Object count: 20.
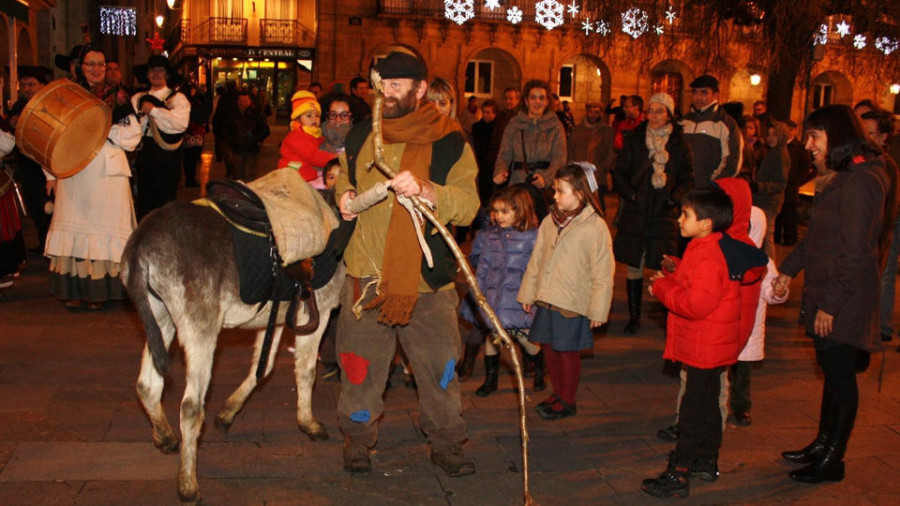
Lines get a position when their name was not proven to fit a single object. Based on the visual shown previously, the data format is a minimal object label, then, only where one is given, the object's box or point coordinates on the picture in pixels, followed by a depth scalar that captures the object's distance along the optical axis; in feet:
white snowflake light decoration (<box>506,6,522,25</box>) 114.73
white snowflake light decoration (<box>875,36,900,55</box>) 64.49
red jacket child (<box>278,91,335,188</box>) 22.04
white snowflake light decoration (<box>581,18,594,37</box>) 65.69
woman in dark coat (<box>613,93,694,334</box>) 26.45
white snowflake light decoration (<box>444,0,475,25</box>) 115.85
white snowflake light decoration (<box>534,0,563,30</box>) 116.47
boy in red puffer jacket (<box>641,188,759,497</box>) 15.51
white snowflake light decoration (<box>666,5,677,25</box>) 64.90
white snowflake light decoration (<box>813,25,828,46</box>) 62.34
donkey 14.62
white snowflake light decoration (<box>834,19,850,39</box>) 64.59
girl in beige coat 18.95
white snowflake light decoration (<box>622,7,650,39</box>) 63.77
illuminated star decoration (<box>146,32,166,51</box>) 65.82
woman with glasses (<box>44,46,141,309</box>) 26.30
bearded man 14.73
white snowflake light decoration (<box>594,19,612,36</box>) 63.98
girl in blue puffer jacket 20.43
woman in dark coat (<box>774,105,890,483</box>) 15.70
